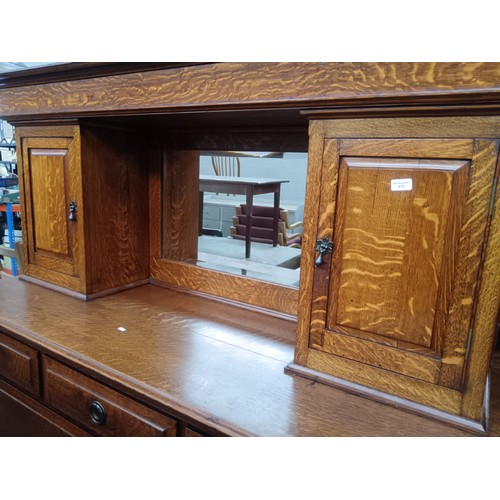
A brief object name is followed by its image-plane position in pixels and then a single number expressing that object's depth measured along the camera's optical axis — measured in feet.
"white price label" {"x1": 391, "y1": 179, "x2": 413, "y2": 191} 2.43
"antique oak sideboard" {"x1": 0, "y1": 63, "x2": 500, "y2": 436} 2.31
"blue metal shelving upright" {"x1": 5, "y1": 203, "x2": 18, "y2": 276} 9.80
